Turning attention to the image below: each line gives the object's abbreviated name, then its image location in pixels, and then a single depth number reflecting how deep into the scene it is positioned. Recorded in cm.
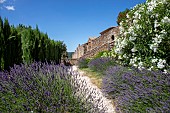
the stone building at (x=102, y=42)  1146
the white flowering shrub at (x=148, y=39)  284
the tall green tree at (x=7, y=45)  496
